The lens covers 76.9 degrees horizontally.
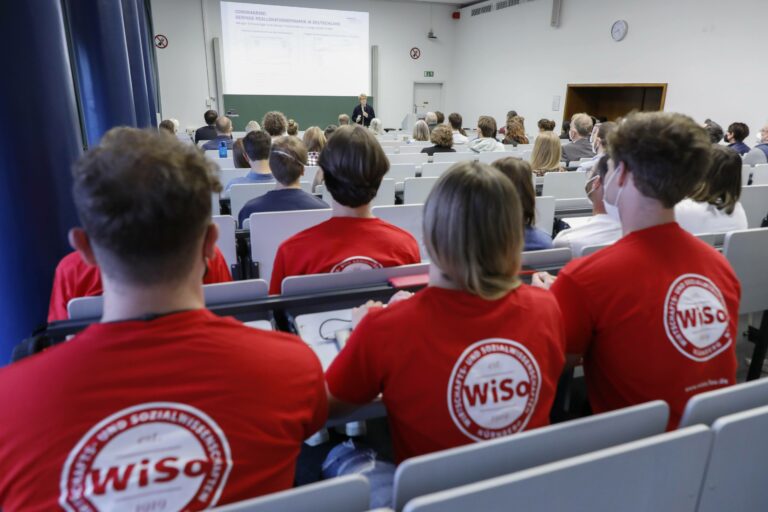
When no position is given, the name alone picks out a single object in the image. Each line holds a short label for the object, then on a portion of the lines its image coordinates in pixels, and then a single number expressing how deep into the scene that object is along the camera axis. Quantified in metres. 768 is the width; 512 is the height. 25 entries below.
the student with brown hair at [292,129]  5.77
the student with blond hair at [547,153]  4.45
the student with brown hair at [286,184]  2.67
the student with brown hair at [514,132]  7.03
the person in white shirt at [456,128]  7.06
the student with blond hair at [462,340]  0.99
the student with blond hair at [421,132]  7.71
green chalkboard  11.77
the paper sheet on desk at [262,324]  1.44
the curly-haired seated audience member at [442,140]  5.68
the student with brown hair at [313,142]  4.38
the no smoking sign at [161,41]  11.19
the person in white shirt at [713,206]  2.30
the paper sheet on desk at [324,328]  1.33
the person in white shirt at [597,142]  3.92
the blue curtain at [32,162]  1.77
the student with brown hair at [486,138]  5.83
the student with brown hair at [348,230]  1.78
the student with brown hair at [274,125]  4.86
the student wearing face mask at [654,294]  1.18
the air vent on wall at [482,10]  12.61
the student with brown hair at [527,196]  1.88
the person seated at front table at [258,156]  3.40
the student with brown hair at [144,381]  0.70
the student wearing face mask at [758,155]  5.55
